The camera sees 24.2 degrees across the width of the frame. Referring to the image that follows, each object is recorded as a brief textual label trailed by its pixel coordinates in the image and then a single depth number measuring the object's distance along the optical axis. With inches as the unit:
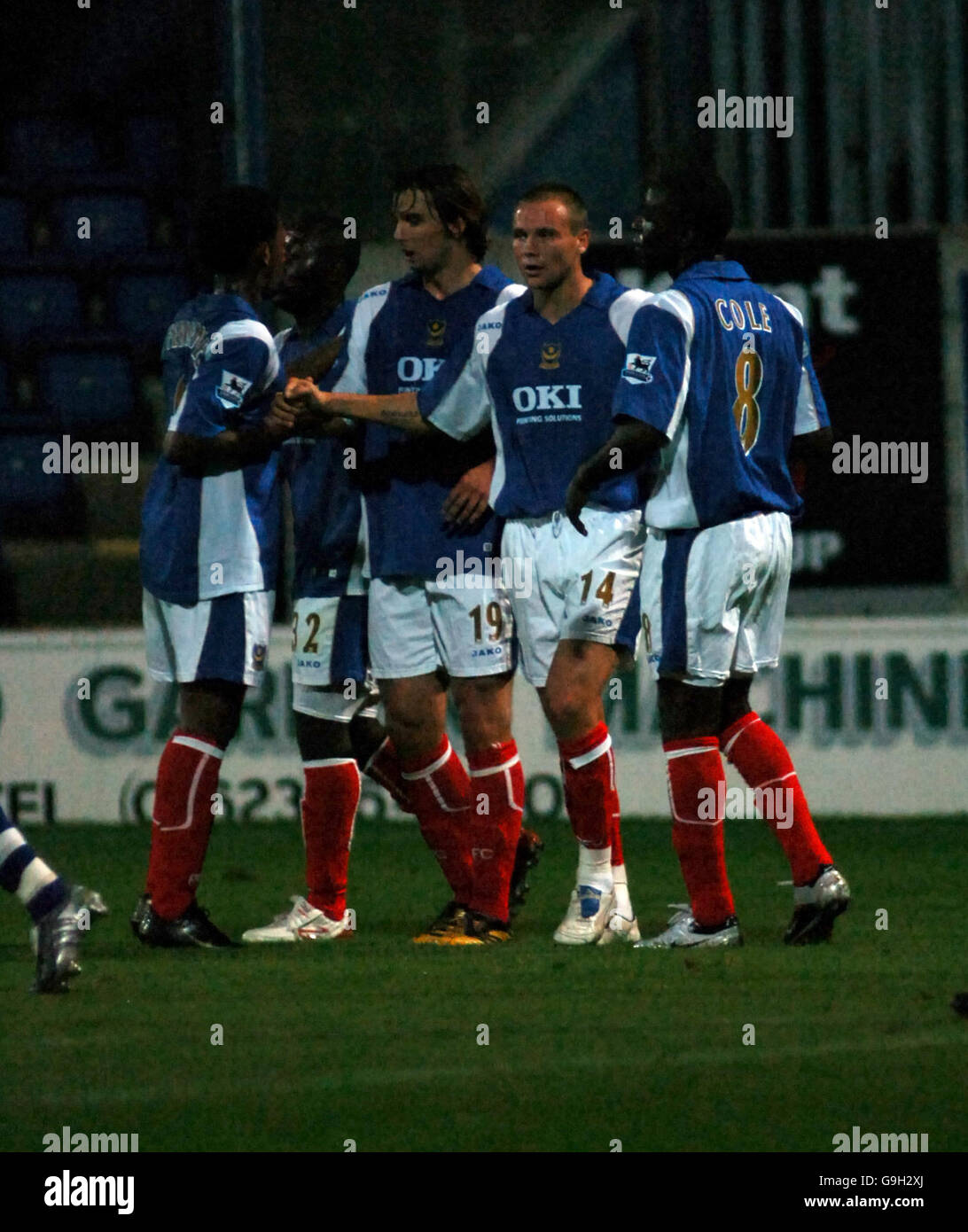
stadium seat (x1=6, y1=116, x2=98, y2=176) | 537.3
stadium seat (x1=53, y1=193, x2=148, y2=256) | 509.4
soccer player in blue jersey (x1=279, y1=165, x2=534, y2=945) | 218.1
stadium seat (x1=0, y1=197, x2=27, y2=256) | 511.2
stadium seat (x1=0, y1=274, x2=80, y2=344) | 497.7
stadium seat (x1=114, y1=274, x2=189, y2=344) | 491.2
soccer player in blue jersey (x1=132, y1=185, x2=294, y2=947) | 214.4
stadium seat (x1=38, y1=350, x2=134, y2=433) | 475.8
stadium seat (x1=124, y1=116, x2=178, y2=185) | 529.0
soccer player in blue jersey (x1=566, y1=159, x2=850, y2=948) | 203.9
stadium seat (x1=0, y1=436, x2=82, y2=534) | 442.0
